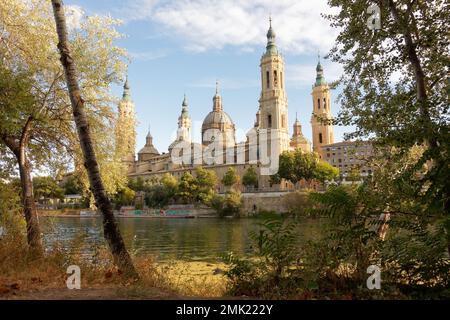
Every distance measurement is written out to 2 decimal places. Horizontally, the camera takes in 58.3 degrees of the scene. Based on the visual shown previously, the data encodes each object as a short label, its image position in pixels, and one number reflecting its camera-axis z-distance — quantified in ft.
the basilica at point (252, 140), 330.75
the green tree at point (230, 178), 315.99
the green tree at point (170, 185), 310.24
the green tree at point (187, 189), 297.12
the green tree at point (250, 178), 319.78
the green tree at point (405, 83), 21.15
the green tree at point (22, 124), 33.40
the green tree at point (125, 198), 320.95
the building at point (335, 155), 385.70
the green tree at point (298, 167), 273.13
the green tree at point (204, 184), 284.69
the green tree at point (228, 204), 247.29
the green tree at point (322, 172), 270.26
